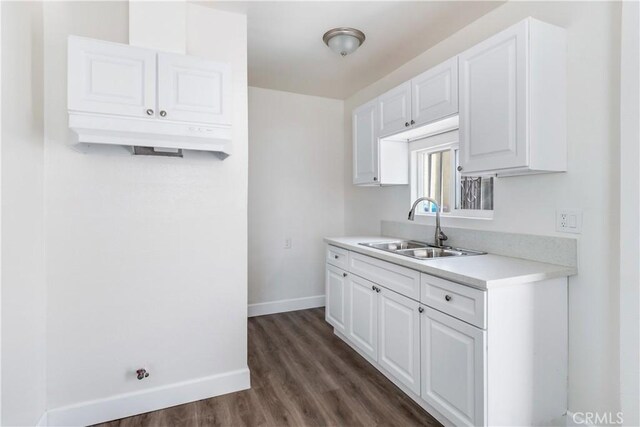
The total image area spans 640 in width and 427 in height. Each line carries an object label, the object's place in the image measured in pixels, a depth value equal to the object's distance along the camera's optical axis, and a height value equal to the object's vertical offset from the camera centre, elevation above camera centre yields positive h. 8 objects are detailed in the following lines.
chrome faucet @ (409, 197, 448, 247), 2.45 -0.15
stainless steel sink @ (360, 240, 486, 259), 2.27 -0.28
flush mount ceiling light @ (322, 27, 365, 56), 2.34 +1.26
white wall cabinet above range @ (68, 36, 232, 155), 1.58 +0.58
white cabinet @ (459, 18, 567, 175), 1.61 +0.57
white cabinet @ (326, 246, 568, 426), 1.47 -0.67
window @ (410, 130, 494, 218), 2.30 +0.23
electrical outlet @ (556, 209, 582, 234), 1.64 -0.04
